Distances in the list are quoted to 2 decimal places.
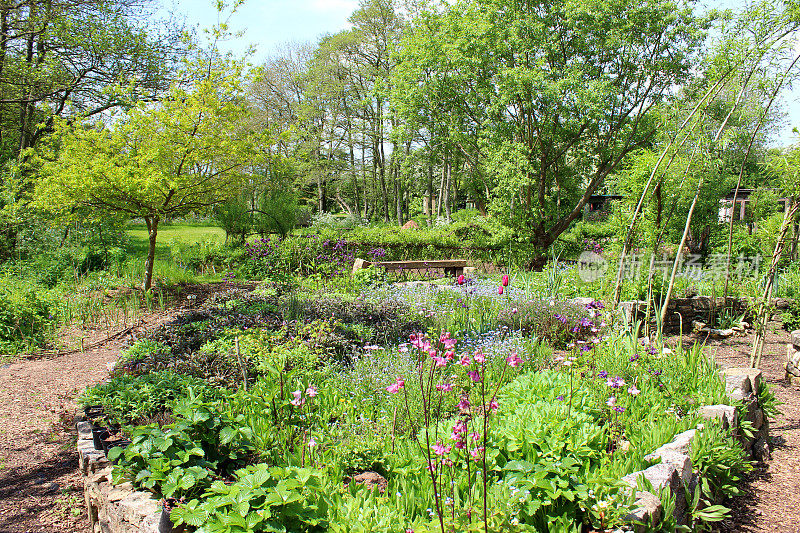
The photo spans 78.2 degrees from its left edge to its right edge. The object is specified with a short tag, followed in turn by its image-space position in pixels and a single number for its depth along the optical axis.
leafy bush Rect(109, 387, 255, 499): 2.11
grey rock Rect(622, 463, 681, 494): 2.17
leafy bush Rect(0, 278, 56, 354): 5.67
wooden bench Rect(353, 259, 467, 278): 9.96
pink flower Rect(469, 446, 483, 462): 2.02
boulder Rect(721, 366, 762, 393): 3.56
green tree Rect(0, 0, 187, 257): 9.20
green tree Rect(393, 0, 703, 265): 11.84
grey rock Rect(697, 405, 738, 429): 2.88
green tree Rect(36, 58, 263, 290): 6.69
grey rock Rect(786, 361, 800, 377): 4.61
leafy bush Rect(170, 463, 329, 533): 1.72
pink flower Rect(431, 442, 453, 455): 1.87
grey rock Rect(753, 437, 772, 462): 3.22
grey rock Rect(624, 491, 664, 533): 1.94
